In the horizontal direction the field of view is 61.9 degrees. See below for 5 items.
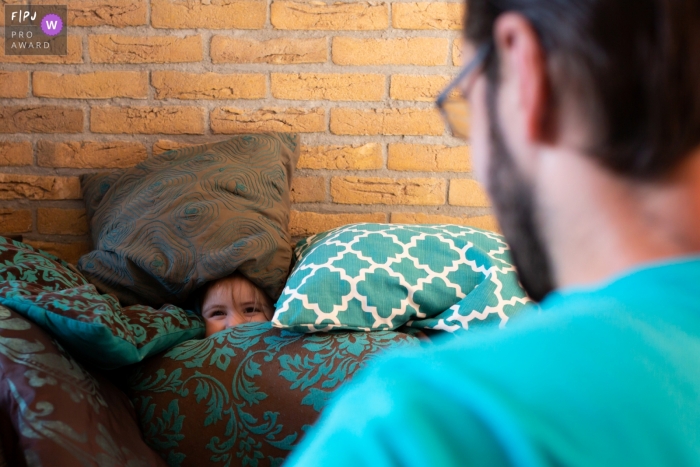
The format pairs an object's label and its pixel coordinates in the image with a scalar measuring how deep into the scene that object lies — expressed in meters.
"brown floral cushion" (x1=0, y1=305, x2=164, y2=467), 0.76
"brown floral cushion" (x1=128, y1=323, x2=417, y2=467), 1.05
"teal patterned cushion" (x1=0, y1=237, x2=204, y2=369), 0.93
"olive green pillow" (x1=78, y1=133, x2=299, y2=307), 1.41
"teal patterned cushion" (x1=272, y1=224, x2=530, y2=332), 1.19
